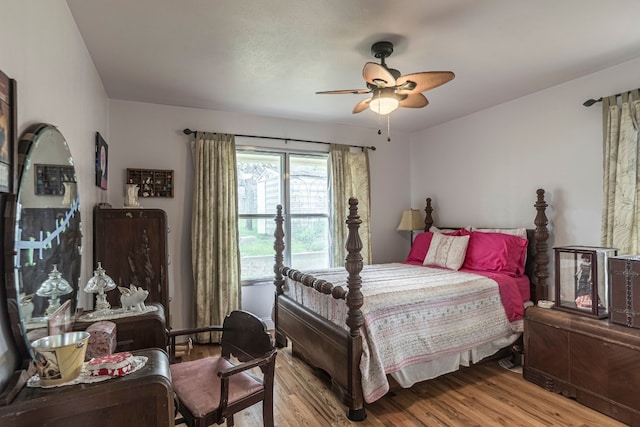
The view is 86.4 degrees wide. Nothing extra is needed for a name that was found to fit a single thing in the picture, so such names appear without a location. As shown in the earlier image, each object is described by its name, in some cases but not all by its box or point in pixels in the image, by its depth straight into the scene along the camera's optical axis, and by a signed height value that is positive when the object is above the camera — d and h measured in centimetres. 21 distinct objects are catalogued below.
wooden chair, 166 -94
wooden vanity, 101 -60
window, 421 +3
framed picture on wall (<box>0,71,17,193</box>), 111 +27
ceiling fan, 218 +86
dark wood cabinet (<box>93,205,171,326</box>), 272 -30
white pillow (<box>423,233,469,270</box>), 369 -48
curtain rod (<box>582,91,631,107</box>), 295 +92
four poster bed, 238 -82
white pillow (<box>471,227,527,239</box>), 351 -25
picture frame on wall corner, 279 +43
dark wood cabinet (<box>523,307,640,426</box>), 225 -112
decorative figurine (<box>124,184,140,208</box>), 312 +12
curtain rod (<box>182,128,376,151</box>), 380 +90
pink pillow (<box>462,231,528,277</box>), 340 -48
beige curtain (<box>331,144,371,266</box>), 451 +26
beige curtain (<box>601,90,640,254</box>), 269 +26
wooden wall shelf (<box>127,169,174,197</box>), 362 +32
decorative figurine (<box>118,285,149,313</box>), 203 -53
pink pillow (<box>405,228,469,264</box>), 428 -50
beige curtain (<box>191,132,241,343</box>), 375 -28
